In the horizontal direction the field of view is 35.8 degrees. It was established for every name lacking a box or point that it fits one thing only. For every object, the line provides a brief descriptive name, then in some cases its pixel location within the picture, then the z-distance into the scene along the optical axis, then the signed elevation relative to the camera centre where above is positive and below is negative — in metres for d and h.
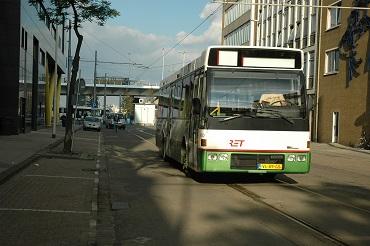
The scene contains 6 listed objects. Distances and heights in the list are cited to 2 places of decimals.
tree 21.56 +3.72
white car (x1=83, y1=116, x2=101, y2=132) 57.38 -1.19
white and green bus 12.79 +0.10
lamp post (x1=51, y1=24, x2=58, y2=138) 31.89 -0.11
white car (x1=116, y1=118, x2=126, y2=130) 72.06 -1.52
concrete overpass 100.12 +4.11
